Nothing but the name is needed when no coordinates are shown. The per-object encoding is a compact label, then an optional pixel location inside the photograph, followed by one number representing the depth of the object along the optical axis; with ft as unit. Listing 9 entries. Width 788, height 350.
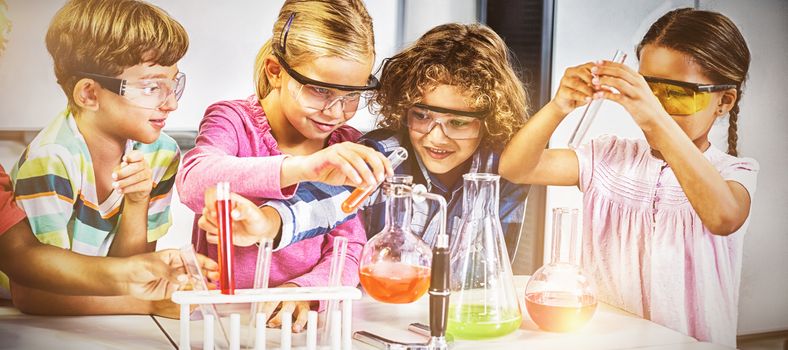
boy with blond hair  5.11
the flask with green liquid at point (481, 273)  5.33
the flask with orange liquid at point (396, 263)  5.21
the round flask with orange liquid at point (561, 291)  5.45
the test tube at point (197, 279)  4.85
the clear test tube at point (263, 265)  5.00
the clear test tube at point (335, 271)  5.05
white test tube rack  4.57
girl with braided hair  6.44
